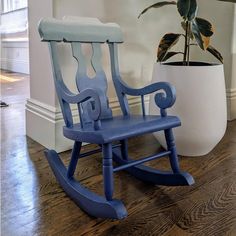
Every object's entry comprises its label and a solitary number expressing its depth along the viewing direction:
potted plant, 1.45
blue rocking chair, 0.98
